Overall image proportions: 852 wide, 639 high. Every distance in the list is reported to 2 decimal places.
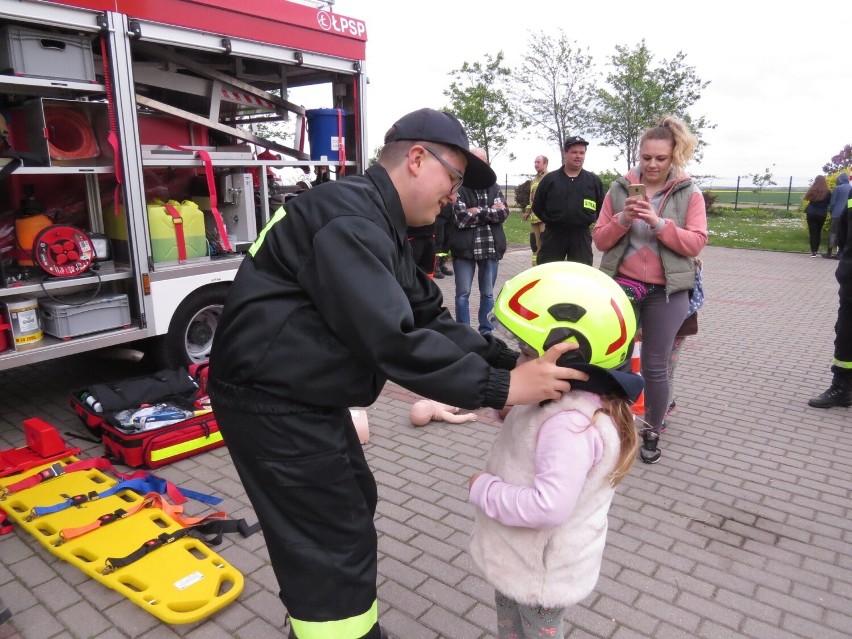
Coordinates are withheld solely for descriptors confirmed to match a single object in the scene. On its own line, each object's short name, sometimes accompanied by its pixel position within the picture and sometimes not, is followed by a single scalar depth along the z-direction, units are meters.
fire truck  4.18
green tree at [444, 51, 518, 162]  24.17
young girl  1.69
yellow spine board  2.66
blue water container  5.87
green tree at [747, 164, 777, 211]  31.19
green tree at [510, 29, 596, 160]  25.89
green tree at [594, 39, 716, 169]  24.03
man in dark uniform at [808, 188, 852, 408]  5.12
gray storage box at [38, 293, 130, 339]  4.39
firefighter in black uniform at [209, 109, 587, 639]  1.52
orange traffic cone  4.80
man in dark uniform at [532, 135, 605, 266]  6.73
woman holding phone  3.75
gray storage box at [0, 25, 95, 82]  3.89
